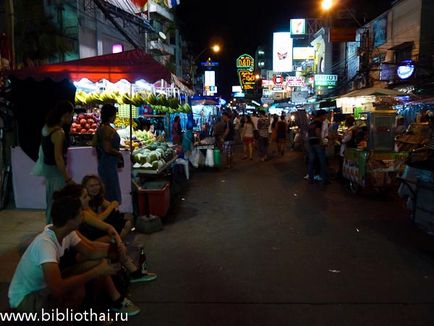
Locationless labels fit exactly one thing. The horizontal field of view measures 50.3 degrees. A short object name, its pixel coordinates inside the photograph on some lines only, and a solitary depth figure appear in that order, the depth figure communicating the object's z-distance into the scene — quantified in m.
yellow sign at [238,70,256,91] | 53.12
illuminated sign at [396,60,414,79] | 18.28
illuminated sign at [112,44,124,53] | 17.07
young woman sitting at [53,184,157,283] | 4.15
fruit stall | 7.69
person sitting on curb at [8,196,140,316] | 3.15
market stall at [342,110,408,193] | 10.03
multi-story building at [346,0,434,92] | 18.81
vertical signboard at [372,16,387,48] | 23.27
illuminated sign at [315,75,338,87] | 31.08
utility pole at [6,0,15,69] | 8.76
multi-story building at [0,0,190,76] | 11.66
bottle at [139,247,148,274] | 5.31
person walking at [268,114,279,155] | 19.94
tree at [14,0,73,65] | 11.33
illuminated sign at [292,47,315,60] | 43.31
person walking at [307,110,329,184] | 12.26
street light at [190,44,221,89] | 35.09
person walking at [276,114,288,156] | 19.63
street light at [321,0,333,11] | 22.65
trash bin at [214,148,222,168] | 15.66
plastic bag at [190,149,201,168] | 15.40
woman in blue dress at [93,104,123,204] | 6.77
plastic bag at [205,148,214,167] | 15.59
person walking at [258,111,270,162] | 18.59
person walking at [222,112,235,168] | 16.55
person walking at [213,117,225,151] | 18.42
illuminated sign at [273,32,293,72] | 49.69
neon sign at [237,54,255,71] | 53.03
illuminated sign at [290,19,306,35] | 42.78
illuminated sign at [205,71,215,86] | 50.50
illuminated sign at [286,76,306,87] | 42.08
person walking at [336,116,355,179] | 11.91
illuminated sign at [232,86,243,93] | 84.70
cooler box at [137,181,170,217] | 7.99
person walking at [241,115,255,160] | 18.45
